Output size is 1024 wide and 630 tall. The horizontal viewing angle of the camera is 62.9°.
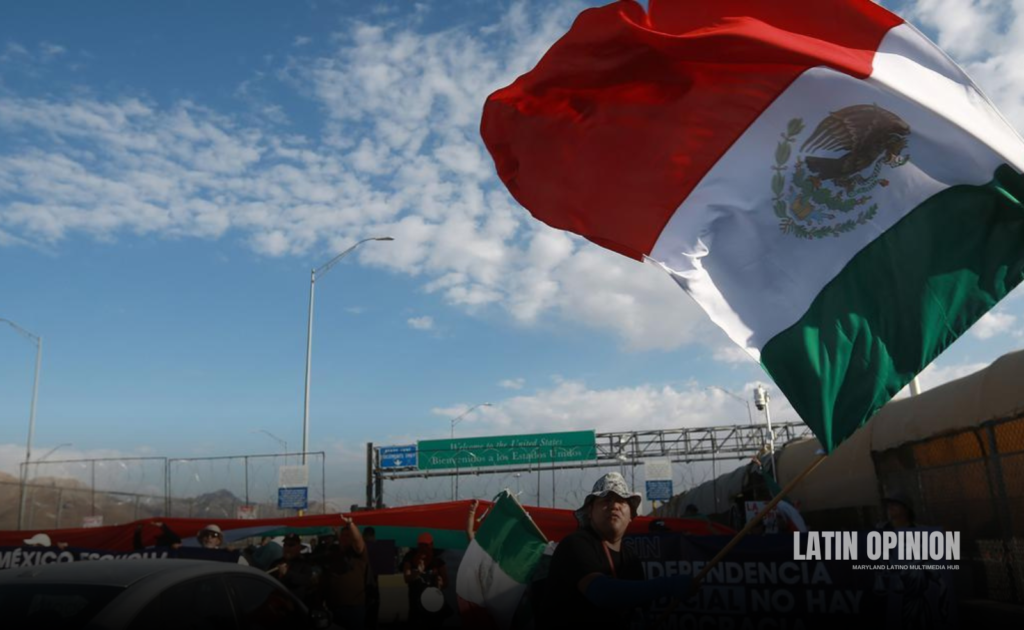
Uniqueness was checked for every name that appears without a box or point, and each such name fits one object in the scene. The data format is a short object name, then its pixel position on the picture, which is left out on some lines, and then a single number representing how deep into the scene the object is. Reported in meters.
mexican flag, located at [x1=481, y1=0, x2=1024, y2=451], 4.81
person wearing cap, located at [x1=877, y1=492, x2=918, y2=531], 7.11
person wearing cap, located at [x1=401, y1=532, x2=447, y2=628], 9.35
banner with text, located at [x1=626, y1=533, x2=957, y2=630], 6.95
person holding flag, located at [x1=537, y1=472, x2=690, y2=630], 3.75
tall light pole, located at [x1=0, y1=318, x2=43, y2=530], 28.58
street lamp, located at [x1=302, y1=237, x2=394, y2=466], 27.88
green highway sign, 36.84
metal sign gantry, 37.19
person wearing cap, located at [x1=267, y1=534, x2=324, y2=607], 9.79
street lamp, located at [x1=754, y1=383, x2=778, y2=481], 28.53
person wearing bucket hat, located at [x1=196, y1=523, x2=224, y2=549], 11.25
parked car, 4.27
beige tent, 9.67
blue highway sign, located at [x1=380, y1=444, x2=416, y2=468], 37.03
